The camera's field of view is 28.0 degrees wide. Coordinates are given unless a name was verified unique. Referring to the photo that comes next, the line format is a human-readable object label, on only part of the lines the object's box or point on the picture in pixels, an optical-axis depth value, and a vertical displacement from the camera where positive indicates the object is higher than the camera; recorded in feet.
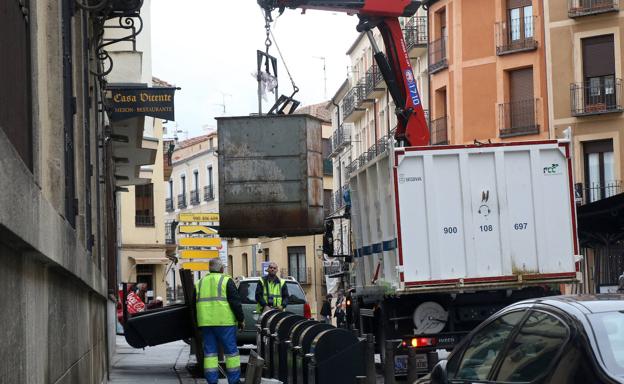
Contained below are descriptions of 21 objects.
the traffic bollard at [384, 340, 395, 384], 47.14 -3.17
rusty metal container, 66.80 +5.78
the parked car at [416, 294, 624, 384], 17.37 -1.11
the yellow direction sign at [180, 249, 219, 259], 95.55 +2.44
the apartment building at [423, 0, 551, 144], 146.41 +24.47
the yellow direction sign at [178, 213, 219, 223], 101.19 +5.56
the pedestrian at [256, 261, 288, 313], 61.46 -0.46
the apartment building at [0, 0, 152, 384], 13.94 +1.41
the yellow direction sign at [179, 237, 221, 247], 96.02 +3.39
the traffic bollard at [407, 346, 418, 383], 45.83 -3.28
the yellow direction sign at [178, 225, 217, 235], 96.04 +4.37
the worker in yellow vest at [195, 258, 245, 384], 48.49 -1.11
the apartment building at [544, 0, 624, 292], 137.69 +20.90
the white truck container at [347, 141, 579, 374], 47.60 +1.74
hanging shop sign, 60.23 +8.94
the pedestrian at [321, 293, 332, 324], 157.07 -3.61
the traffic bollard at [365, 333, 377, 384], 43.27 -2.95
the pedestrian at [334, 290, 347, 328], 113.19 -2.97
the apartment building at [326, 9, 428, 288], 168.25 +28.35
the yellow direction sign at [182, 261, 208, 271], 93.66 +1.56
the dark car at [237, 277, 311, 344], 70.38 -1.18
